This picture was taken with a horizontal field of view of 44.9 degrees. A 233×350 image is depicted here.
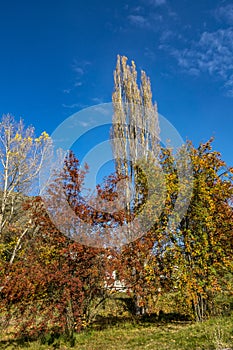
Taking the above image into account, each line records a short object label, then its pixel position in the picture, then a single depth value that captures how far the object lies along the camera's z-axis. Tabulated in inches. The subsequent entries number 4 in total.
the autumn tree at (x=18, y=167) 467.5
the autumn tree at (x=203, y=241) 314.7
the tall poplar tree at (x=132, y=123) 531.1
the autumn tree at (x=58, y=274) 242.4
